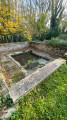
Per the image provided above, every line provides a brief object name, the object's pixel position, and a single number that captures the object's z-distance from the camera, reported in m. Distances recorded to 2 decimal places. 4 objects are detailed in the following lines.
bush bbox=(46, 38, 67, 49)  3.96
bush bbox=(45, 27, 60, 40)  8.01
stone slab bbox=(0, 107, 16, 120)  0.93
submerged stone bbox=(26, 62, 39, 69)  3.28
